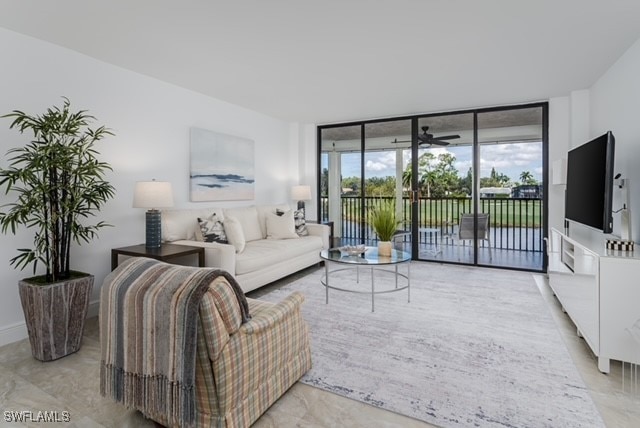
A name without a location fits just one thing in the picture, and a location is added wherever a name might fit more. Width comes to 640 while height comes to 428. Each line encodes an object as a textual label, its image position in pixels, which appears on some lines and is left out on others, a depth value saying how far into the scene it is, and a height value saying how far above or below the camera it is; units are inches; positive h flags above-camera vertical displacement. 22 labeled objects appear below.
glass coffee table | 124.5 -21.6
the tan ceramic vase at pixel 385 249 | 135.9 -18.5
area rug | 67.3 -40.9
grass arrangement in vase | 134.7 -8.7
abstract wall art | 162.9 +20.5
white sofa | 127.4 -19.0
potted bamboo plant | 87.6 -3.1
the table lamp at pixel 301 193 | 222.8 +7.8
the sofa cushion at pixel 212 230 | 138.8 -10.2
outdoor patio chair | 206.2 -14.8
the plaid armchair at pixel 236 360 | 53.7 -27.7
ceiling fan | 211.0 +40.8
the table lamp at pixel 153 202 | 121.8 +1.6
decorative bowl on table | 140.0 -19.9
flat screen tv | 93.2 +5.8
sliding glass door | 200.8 +14.7
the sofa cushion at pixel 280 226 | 181.5 -11.7
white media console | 80.0 -25.4
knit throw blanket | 51.6 -21.1
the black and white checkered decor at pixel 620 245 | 88.3 -11.8
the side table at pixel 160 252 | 112.6 -16.0
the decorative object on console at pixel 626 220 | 96.7 -5.6
